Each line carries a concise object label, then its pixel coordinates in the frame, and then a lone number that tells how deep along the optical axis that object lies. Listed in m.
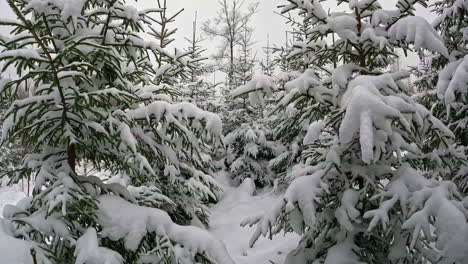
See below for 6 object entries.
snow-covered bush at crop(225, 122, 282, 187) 12.79
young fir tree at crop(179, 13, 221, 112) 12.67
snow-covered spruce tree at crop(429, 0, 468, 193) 3.62
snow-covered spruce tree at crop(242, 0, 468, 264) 2.31
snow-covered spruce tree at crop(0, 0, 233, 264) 2.29
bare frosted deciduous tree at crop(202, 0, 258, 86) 22.11
